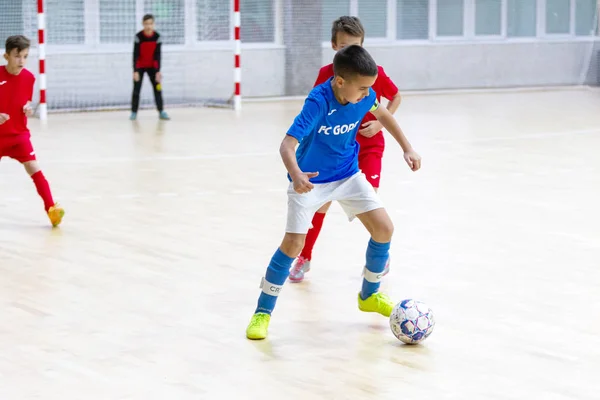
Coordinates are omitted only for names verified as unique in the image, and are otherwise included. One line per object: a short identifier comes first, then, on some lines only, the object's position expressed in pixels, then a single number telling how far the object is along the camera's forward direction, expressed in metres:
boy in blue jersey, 4.73
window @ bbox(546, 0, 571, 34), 23.84
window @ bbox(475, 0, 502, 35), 22.92
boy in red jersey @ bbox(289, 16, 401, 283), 5.93
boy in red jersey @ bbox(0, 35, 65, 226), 7.63
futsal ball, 4.79
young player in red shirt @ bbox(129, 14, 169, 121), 15.77
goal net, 17.26
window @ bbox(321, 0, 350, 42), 20.75
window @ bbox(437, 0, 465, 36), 22.54
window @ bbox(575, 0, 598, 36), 24.11
